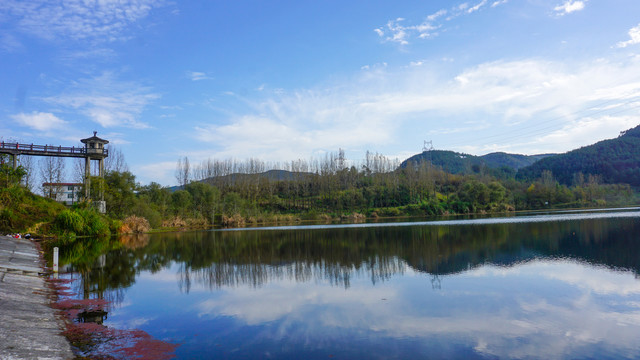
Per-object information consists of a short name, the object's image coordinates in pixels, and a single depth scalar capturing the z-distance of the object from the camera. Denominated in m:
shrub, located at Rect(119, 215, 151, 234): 43.54
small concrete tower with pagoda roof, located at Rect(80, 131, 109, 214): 45.72
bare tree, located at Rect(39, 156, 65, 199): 51.45
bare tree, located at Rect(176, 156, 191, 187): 82.12
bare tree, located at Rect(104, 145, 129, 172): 53.18
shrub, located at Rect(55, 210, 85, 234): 34.97
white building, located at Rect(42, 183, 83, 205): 49.15
